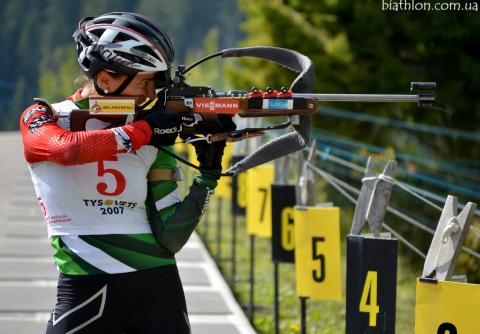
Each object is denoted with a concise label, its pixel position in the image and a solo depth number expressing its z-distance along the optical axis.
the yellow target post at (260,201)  15.25
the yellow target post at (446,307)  7.88
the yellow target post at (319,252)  11.49
